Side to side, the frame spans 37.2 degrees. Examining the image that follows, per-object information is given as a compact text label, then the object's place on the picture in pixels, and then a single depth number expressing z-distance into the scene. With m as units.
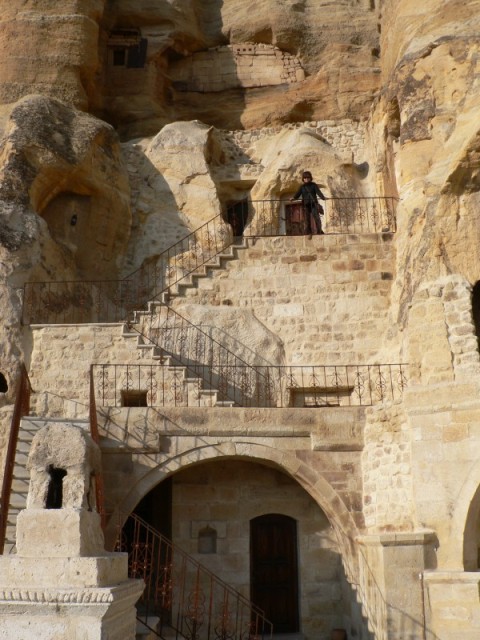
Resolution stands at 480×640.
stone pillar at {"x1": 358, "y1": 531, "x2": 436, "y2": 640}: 9.26
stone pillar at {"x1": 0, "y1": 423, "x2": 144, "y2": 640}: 4.99
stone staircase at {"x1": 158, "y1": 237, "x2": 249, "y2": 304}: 14.13
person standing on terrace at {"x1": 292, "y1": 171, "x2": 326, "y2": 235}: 15.03
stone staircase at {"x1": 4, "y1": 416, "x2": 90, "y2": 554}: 9.40
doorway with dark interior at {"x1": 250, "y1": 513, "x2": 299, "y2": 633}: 11.79
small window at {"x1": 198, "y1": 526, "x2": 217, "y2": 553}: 11.91
